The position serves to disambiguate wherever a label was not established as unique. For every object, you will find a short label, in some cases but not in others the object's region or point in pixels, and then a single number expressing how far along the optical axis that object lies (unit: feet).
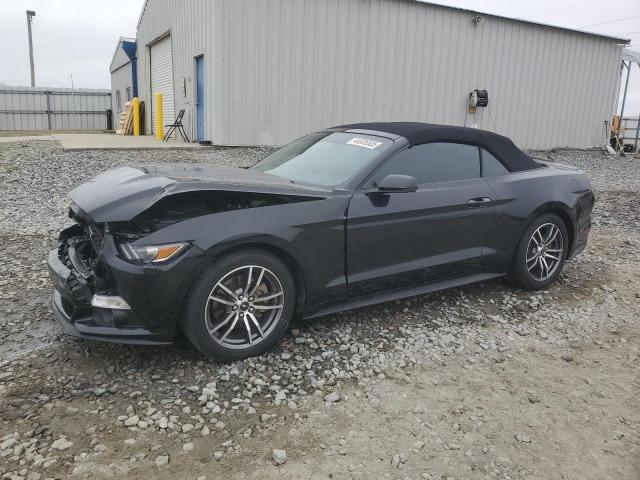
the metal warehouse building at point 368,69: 40.50
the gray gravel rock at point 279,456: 7.77
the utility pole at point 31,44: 119.75
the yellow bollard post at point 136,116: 66.18
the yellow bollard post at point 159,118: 55.31
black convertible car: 9.46
